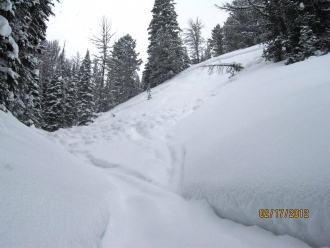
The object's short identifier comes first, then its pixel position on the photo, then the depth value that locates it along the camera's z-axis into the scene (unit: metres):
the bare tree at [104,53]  21.41
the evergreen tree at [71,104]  18.23
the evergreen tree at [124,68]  22.88
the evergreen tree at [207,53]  36.30
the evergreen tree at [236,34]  22.45
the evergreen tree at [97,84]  25.88
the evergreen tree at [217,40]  29.58
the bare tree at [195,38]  29.22
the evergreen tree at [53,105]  16.59
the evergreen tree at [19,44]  4.70
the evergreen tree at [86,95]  16.00
